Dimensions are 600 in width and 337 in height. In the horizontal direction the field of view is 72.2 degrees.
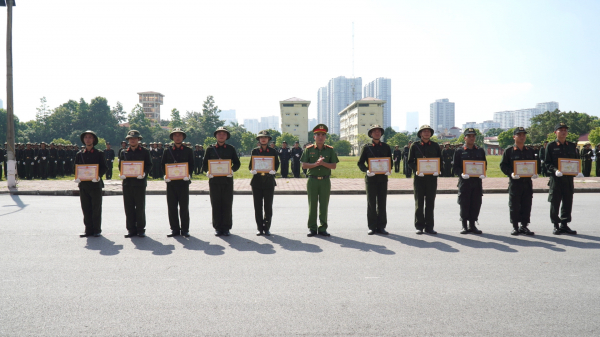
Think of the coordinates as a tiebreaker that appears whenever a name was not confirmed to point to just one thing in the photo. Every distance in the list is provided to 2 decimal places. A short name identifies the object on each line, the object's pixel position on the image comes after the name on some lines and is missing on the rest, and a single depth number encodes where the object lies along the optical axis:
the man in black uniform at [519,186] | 7.48
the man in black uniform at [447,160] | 22.17
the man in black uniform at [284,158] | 22.02
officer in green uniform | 7.59
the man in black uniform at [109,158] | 21.09
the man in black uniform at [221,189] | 7.62
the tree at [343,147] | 104.94
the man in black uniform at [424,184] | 7.73
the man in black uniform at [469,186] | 7.67
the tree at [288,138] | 106.06
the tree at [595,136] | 66.32
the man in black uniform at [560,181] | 7.53
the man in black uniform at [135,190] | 7.52
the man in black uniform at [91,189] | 7.53
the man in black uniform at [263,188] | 7.67
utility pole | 15.18
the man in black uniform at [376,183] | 7.71
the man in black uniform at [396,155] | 23.81
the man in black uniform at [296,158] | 22.17
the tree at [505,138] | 106.00
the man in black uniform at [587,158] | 21.70
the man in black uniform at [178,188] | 7.57
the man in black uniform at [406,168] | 22.34
